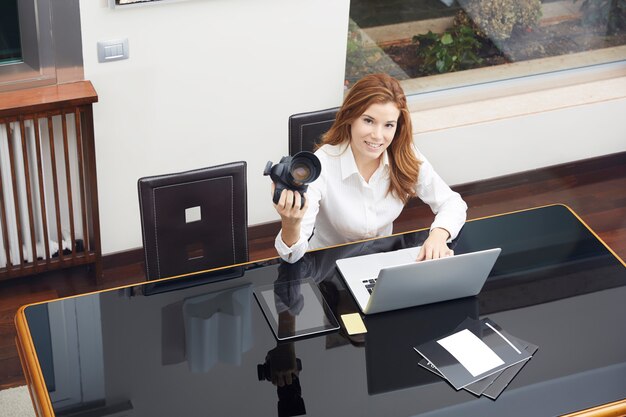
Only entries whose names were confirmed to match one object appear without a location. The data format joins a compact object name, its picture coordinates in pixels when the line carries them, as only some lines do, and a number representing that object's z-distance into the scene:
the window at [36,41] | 3.30
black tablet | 2.49
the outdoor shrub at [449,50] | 4.34
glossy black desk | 2.26
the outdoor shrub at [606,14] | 4.77
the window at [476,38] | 4.13
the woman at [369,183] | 2.73
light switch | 3.37
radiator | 3.37
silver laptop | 2.45
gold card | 2.50
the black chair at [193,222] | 2.75
